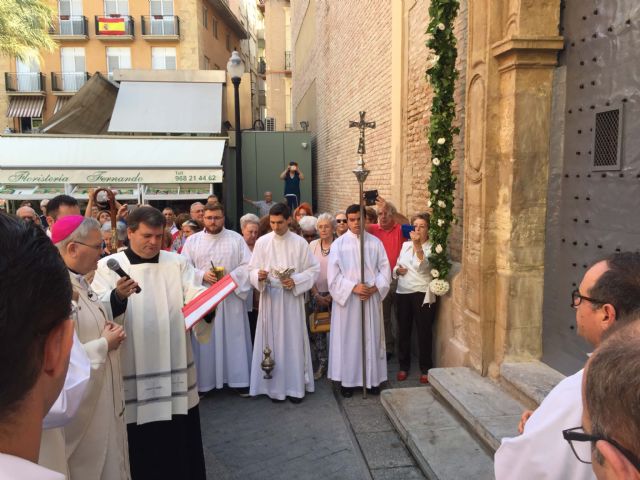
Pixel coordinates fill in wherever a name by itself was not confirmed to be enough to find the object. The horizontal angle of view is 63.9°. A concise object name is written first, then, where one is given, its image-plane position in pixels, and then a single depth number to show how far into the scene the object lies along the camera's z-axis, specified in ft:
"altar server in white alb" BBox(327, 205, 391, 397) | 18.97
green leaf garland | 19.03
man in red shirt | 22.38
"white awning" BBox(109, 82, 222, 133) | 62.28
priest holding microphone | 12.08
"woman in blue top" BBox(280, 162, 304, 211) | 48.88
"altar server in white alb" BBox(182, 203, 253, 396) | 19.69
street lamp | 35.53
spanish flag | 97.86
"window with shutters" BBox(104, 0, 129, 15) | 98.53
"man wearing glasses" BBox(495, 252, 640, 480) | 5.72
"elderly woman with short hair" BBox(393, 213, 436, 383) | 20.21
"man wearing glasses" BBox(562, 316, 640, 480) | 3.15
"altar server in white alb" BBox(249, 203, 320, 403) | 18.67
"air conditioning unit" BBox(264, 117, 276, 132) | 111.53
